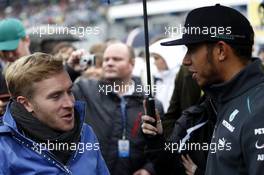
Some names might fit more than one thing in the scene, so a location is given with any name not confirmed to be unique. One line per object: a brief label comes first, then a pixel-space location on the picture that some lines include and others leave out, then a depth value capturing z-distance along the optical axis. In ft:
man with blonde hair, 7.99
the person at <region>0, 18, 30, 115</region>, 13.70
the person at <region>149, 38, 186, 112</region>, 16.99
